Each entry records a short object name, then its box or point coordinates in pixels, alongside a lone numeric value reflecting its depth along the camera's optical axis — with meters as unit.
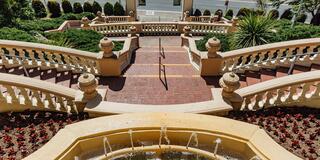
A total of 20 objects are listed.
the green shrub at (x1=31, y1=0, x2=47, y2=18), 30.56
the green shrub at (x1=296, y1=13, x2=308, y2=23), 28.65
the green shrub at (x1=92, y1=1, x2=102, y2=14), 32.75
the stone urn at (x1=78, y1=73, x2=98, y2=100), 6.61
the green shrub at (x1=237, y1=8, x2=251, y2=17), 33.03
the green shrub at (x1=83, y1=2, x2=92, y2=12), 32.75
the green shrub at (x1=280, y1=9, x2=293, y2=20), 31.12
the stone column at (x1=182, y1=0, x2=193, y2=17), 28.40
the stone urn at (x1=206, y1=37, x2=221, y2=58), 9.54
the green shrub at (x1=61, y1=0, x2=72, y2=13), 32.41
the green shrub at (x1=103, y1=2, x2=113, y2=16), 31.92
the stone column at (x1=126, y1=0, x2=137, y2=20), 28.19
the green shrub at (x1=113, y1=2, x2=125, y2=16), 32.01
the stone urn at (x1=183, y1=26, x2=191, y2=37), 16.29
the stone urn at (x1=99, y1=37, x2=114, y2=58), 9.76
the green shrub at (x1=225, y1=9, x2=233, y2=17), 33.16
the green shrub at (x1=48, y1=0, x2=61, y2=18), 31.22
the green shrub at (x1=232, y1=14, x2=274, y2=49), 11.06
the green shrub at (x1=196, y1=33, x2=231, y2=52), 12.27
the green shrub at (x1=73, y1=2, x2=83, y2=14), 32.62
